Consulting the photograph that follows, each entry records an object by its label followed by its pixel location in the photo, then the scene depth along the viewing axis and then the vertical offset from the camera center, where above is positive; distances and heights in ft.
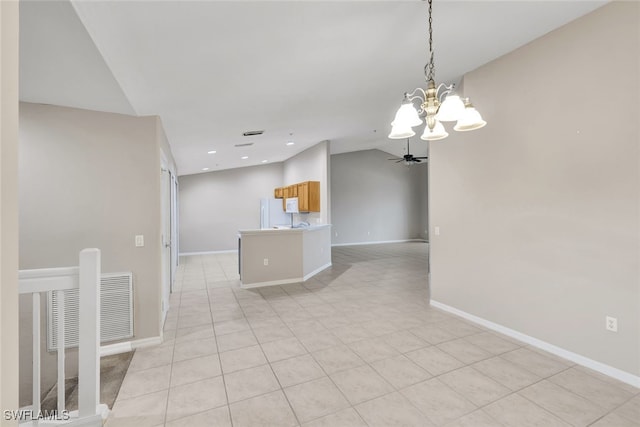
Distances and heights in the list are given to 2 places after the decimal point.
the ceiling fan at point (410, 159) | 25.84 +5.04
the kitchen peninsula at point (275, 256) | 16.80 -2.43
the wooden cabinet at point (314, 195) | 23.27 +1.65
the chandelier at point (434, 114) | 5.92 +2.12
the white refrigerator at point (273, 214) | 29.19 +0.19
